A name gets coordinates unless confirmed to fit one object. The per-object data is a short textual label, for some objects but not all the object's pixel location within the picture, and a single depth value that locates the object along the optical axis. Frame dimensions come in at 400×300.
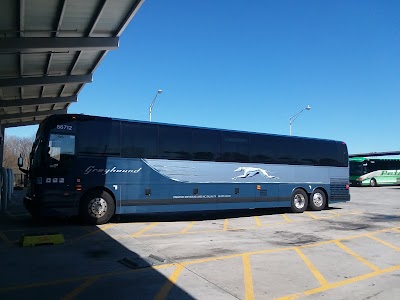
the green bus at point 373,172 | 41.91
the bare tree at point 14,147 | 59.53
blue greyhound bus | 11.48
